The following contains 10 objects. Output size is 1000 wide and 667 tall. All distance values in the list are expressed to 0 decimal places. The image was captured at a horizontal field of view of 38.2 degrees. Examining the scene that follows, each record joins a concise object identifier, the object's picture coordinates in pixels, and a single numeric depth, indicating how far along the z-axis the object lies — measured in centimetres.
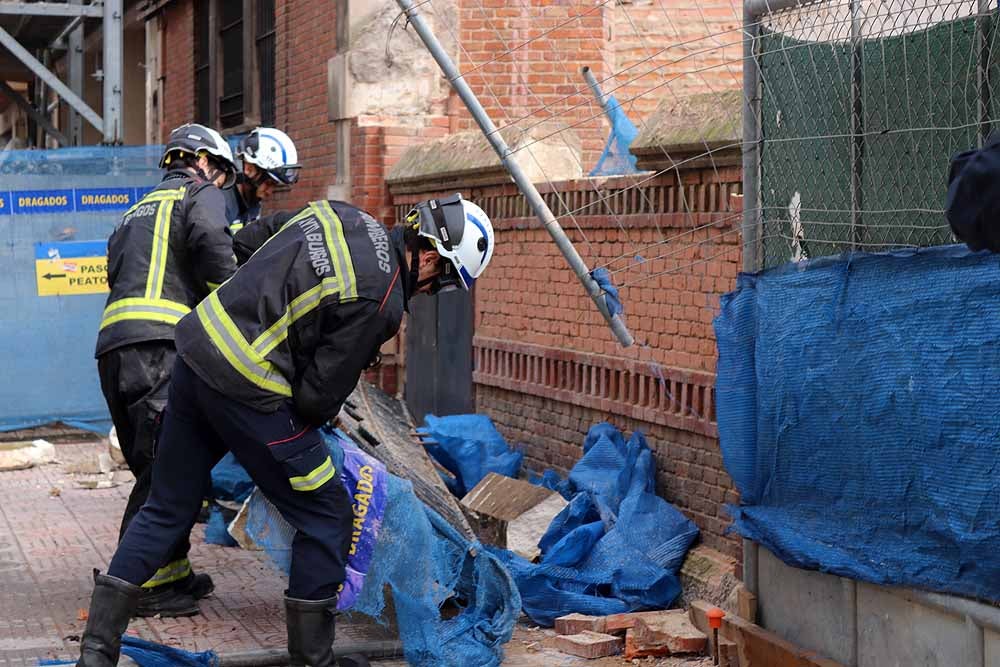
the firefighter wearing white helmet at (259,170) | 782
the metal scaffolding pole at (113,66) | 1338
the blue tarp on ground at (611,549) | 665
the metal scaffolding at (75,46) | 1327
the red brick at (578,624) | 632
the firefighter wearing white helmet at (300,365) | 504
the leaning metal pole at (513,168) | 666
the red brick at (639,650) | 609
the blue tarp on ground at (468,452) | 875
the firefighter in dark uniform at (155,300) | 671
